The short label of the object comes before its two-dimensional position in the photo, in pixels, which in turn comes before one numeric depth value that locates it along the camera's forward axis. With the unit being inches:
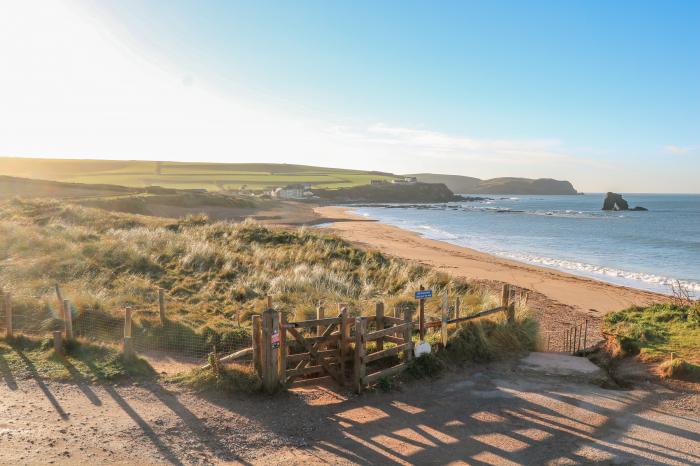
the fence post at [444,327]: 457.1
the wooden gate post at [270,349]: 366.0
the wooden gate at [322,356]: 383.2
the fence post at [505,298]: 526.5
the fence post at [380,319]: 448.8
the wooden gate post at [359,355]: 387.2
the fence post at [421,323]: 451.2
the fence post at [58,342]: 432.8
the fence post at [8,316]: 467.5
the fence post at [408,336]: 429.1
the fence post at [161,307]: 542.5
